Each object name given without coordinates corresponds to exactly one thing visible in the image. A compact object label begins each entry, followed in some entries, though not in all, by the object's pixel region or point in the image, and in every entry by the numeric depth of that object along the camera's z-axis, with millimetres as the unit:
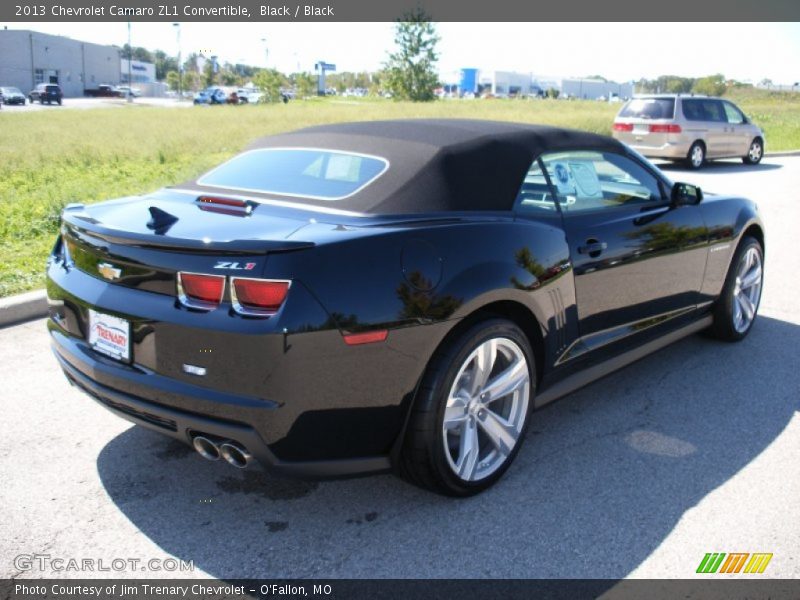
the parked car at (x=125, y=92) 93800
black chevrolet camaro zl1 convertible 2607
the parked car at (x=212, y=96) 69850
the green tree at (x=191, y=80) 121062
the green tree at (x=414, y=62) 76125
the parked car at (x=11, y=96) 62875
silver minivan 17281
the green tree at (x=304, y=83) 97312
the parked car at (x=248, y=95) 77475
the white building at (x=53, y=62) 91125
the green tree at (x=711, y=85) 121812
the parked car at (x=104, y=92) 94250
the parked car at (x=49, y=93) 64750
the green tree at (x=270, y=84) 75125
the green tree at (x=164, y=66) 170988
